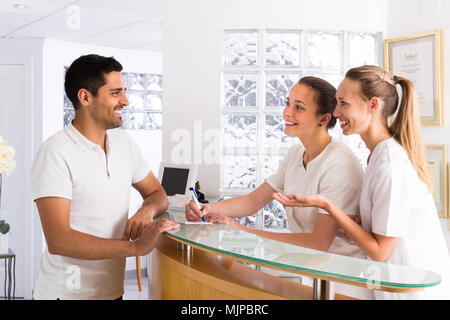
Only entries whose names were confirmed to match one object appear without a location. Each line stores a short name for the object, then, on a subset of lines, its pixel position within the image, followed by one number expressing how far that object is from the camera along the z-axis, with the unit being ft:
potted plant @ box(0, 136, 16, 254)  7.33
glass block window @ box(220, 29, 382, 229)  11.16
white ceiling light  11.30
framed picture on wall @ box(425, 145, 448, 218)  9.90
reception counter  3.98
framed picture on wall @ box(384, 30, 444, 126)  10.02
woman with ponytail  5.20
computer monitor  8.77
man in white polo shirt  5.03
